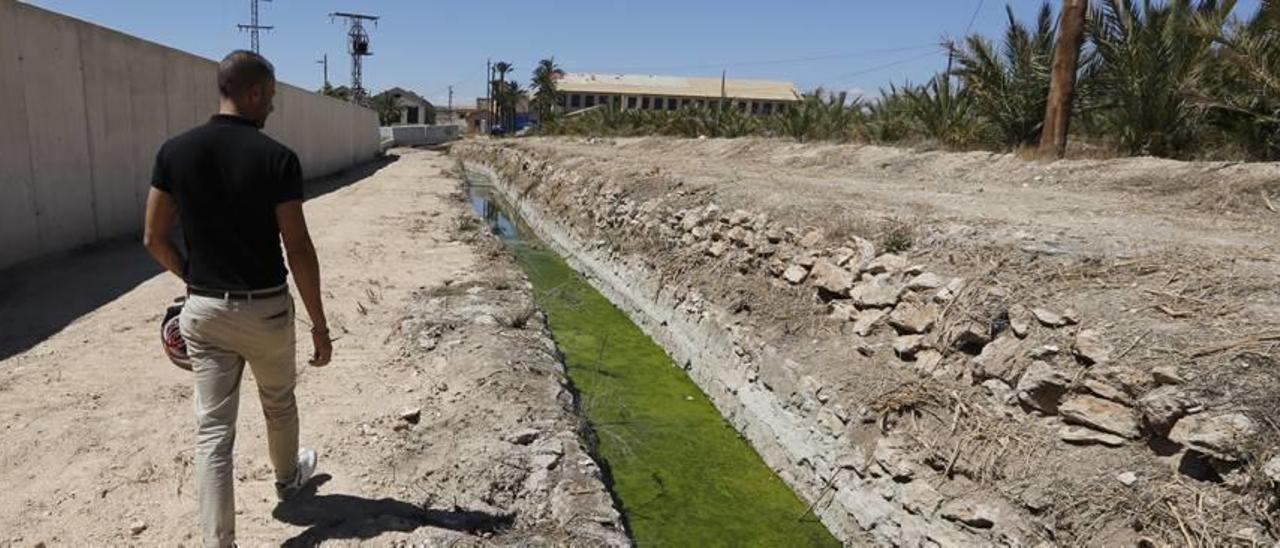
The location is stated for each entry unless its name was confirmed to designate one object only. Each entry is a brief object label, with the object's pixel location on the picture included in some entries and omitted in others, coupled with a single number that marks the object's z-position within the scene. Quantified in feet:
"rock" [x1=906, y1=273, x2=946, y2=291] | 18.19
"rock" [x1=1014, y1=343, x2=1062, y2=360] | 14.26
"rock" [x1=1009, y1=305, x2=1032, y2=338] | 15.26
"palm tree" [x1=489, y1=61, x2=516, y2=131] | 237.25
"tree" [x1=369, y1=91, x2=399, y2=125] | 239.50
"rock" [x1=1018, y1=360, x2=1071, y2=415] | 13.64
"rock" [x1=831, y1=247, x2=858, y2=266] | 21.77
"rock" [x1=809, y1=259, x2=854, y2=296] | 20.90
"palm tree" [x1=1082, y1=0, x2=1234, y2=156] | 34.81
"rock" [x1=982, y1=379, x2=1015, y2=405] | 14.62
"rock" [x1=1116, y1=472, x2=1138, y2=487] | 11.69
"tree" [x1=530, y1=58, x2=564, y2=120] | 237.04
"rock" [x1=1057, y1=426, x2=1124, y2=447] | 12.51
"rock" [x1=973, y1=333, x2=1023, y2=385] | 14.78
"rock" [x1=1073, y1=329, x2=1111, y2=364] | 13.37
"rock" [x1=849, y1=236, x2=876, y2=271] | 21.04
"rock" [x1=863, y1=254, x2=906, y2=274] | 19.86
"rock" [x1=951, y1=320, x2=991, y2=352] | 15.96
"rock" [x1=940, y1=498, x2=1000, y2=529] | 12.98
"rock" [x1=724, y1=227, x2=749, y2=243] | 28.20
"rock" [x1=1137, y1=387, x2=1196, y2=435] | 11.57
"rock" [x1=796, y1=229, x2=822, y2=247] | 23.95
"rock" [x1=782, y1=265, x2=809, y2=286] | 23.24
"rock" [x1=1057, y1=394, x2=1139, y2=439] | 12.48
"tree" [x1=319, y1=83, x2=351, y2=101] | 231.09
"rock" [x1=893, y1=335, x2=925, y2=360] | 17.35
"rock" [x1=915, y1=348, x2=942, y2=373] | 16.61
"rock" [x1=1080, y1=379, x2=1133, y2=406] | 12.72
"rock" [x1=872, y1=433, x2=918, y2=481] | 15.01
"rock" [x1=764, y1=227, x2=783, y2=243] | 25.89
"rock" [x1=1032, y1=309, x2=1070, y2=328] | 14.78
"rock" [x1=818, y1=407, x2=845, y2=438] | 17.50
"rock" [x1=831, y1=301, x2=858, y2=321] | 20.20
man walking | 9.11
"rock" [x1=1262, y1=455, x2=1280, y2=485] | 10.07
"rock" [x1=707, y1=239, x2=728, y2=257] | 29.30
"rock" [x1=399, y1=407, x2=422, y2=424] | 15.26
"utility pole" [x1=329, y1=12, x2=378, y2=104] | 184.78
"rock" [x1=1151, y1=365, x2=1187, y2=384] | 12.00
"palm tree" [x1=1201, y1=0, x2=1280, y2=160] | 28.84
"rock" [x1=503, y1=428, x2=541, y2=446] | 14.56
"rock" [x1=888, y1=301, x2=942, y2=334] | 17.44
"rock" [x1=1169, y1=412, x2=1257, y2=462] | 10.72
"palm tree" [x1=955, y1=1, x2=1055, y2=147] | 43.75
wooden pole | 38.19
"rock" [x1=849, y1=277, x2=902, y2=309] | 19.13
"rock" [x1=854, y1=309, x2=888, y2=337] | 19.06
